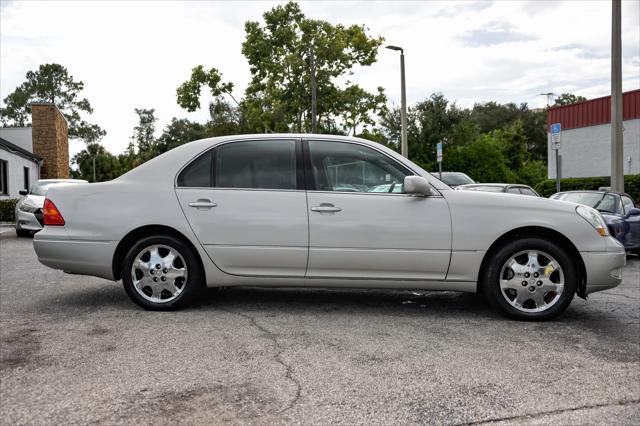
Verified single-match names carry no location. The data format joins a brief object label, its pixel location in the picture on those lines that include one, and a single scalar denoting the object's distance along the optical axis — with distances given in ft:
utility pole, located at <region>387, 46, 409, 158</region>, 74.00
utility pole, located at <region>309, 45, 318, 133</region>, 96.94
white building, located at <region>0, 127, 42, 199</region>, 82.69
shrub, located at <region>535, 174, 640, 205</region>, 64.39
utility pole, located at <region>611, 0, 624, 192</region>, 44.09
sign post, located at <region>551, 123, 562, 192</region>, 41.11
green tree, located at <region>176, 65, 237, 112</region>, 125.70
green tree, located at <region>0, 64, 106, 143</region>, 238.07
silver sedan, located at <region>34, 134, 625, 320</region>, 16.83
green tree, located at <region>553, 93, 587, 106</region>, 250.98
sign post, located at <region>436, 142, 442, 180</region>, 62.93
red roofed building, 86.22
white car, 48.21
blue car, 33.63
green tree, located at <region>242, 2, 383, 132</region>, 109.50
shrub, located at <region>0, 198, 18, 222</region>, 70.44
